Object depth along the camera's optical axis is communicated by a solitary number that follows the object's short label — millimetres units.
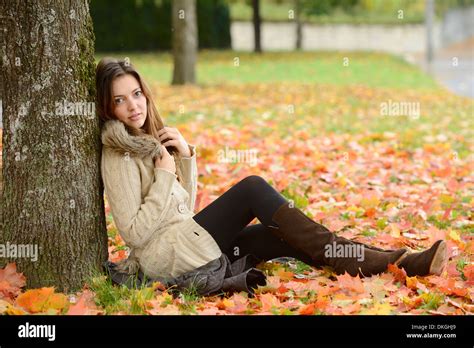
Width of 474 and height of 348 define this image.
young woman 7562
